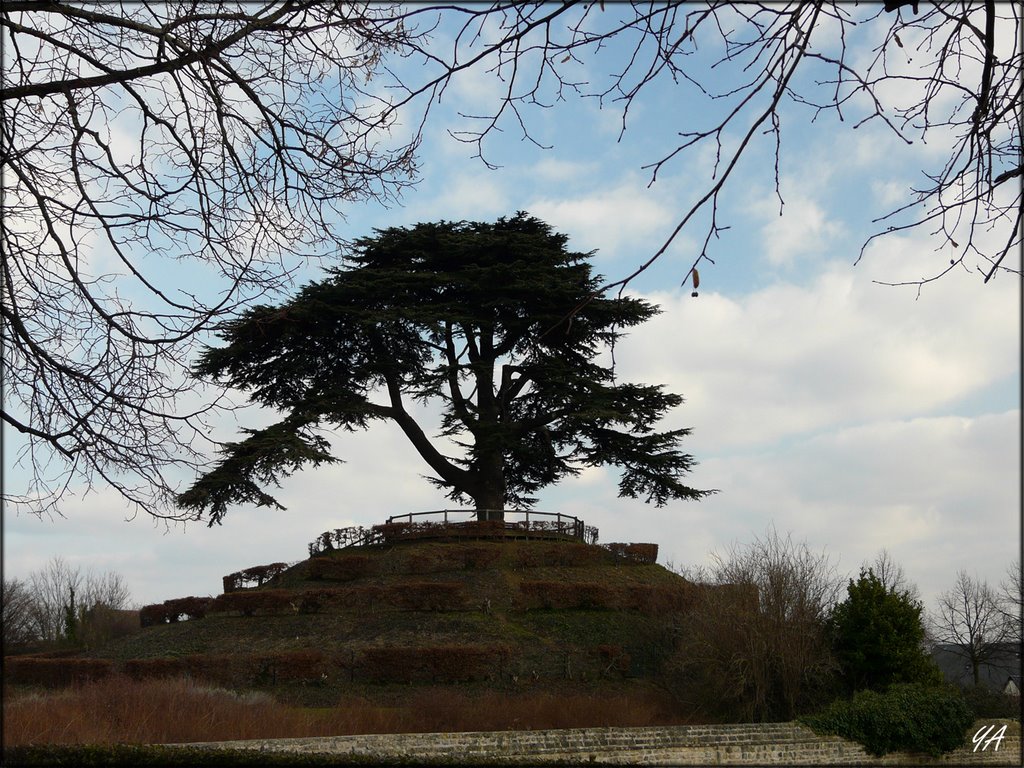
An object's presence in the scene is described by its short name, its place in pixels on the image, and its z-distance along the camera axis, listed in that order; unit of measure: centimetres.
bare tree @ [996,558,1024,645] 3258
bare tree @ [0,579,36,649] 3222
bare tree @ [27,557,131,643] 3844
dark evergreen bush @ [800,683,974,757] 1681
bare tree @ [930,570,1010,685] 3344
